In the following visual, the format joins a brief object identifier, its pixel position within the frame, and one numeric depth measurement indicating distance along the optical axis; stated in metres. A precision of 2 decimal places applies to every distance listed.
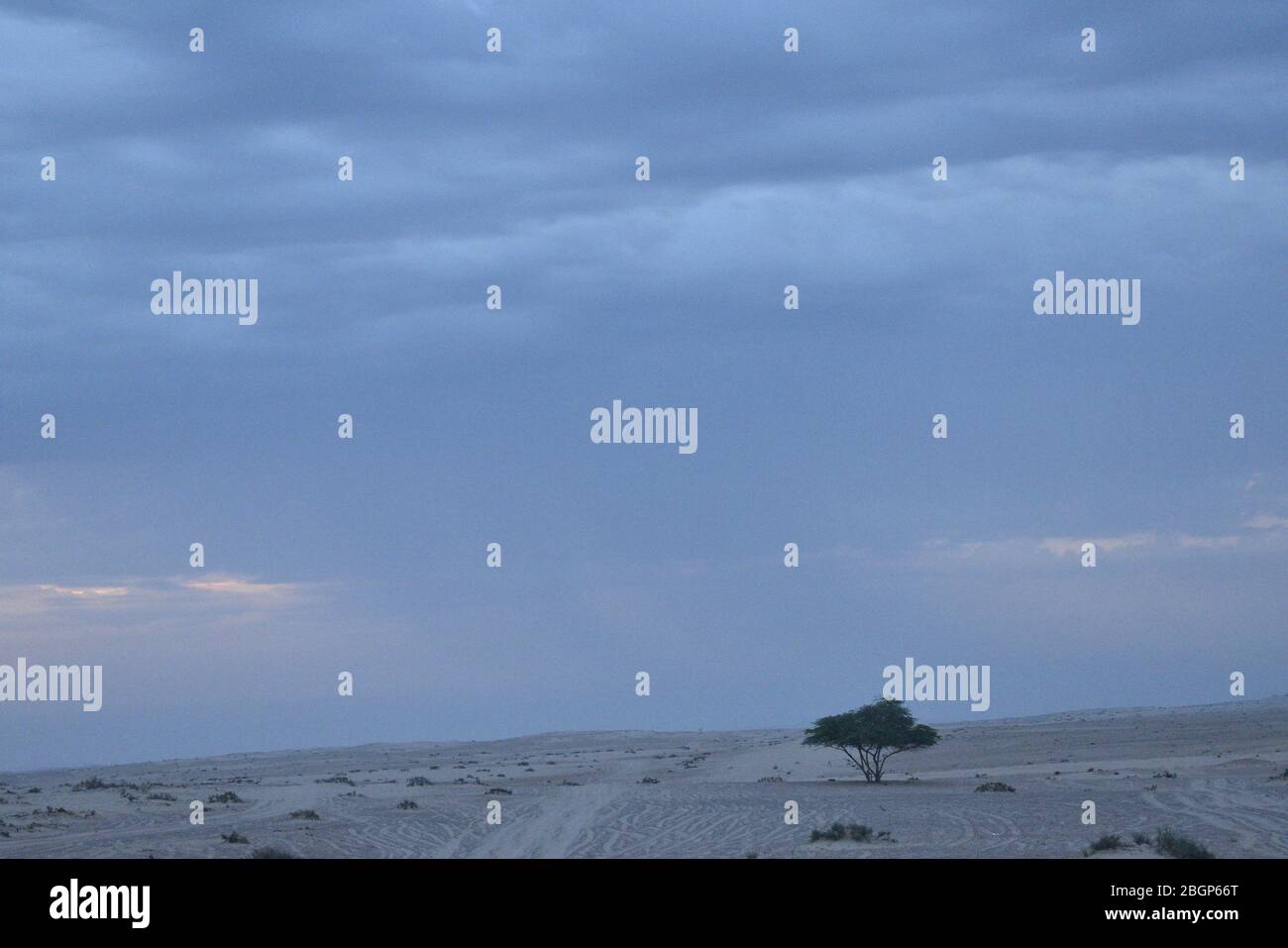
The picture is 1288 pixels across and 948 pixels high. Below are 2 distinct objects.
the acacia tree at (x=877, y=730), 52.44
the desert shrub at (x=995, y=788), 44.91
